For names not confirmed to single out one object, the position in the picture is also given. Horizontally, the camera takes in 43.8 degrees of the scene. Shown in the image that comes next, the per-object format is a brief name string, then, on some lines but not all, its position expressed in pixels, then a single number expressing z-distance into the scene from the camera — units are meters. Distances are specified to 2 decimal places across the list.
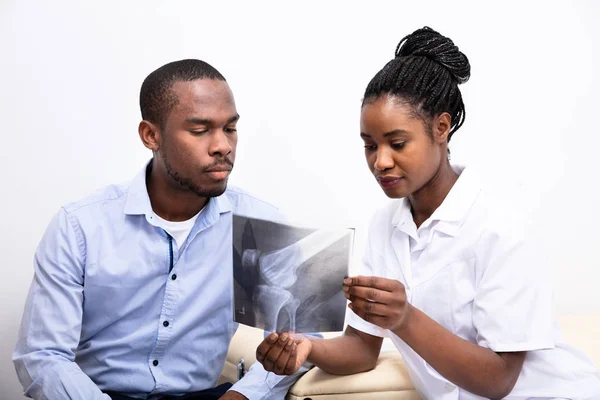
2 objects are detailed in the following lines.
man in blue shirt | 1.66
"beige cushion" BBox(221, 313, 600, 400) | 1.69
